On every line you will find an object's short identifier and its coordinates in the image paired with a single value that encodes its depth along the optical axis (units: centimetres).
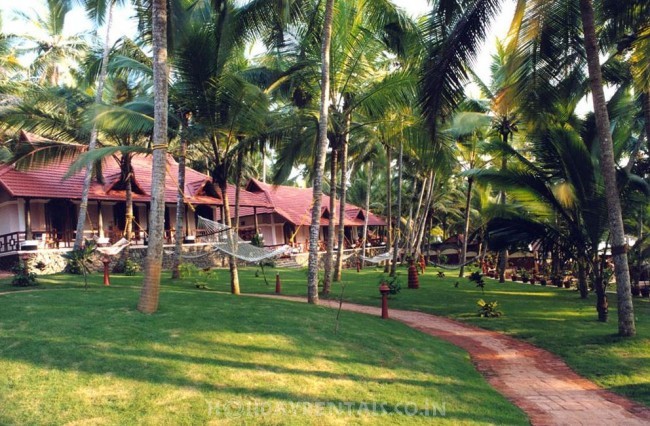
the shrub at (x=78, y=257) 1255
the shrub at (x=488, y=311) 1008
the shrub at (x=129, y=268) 1482
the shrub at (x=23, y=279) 1028
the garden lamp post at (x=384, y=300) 897
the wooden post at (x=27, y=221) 1484
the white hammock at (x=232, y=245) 1105
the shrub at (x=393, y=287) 1262
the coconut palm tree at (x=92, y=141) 1386
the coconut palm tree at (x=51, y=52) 2556
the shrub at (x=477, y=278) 1240
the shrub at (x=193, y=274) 1409
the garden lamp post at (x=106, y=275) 1127
